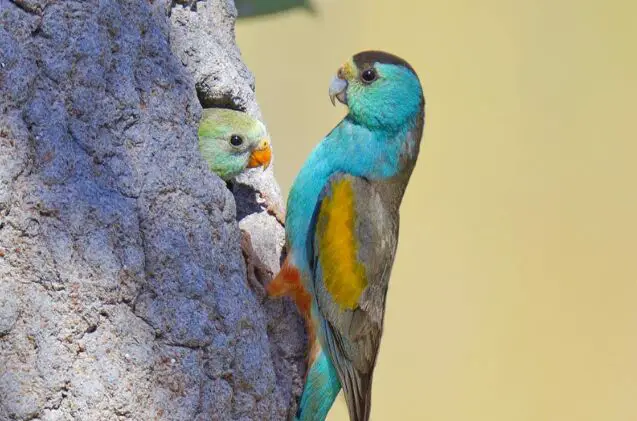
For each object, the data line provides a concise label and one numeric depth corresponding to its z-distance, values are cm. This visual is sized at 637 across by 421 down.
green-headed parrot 684
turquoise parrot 705
